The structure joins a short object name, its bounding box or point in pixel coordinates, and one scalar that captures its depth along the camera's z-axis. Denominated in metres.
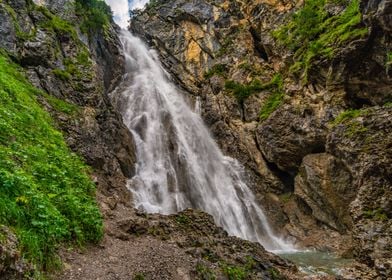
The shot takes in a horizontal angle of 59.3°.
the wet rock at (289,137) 27.22
